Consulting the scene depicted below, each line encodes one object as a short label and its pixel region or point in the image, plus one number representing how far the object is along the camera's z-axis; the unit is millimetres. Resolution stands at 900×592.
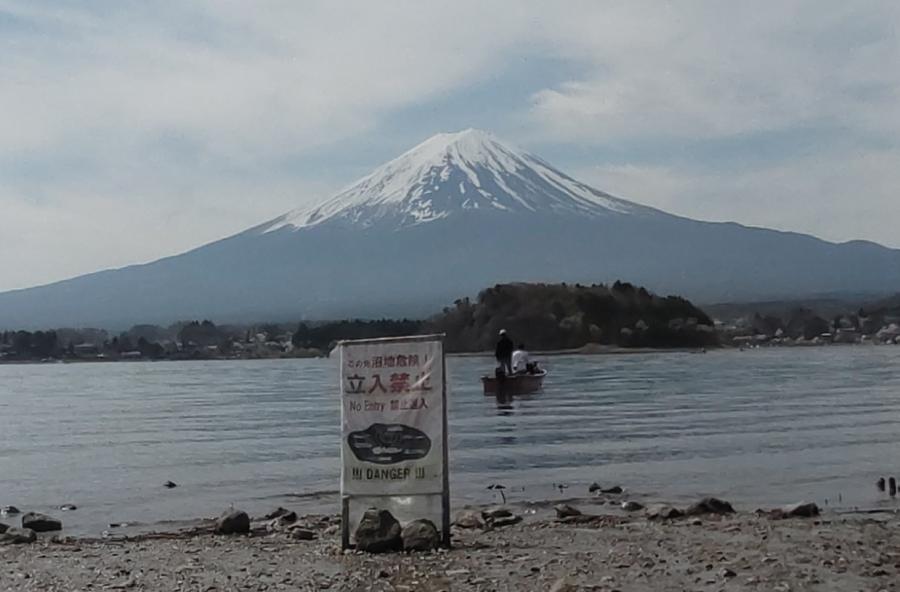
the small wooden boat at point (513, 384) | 39094
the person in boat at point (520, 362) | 41000
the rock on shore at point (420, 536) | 9531
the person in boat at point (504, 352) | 41125
